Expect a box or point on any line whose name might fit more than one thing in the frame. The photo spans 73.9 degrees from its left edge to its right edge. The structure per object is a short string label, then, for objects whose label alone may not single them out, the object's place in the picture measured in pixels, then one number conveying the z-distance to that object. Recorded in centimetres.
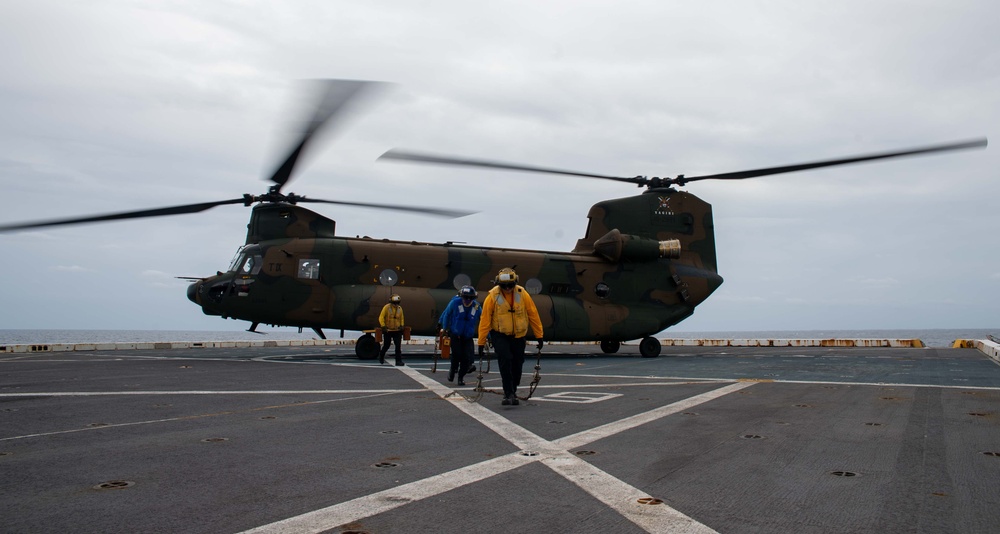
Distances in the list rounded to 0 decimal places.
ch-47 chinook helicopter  1916
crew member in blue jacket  1240
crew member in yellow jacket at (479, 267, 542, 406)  937
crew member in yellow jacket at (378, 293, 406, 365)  1634
